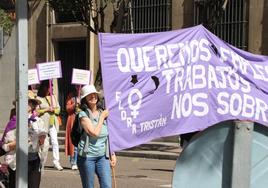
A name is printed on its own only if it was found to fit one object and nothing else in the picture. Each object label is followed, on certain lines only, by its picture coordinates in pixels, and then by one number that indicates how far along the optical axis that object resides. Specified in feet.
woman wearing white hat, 27.80
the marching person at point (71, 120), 53.59
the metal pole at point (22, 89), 22.74
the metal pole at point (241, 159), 12.05
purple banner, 21.10
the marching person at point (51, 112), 44.79
